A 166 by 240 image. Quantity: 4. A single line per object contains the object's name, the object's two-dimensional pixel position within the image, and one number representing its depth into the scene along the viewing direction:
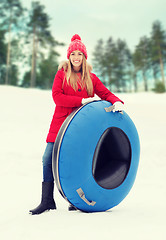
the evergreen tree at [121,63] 44.00
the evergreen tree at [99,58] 44.34
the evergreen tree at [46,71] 37.41
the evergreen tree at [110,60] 43.56
